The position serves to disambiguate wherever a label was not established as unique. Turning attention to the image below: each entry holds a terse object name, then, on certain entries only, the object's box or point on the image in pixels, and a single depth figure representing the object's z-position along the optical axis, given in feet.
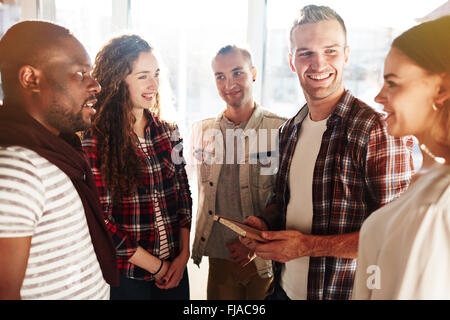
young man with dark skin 2.08
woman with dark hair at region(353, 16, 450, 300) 1.68
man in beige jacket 4.95
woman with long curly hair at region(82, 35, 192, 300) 3.97
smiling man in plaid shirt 3.02
